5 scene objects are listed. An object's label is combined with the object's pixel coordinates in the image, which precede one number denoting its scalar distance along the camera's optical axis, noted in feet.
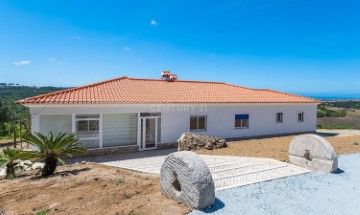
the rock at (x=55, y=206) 26.00
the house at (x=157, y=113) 52.19
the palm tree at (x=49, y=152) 36.73
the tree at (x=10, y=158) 36.47
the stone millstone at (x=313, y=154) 40.34
